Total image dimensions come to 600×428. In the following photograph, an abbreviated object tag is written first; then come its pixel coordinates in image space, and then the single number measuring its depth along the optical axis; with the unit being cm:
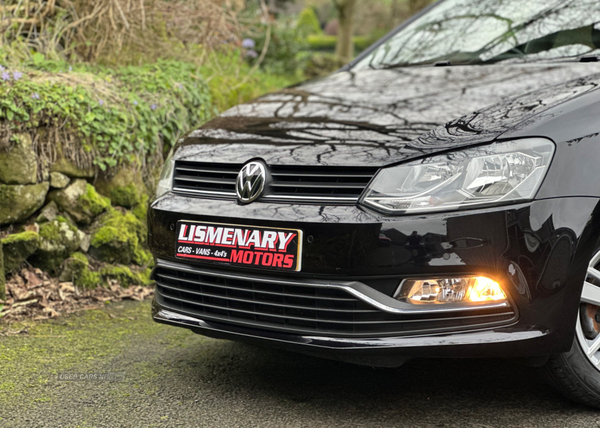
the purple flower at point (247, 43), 599
